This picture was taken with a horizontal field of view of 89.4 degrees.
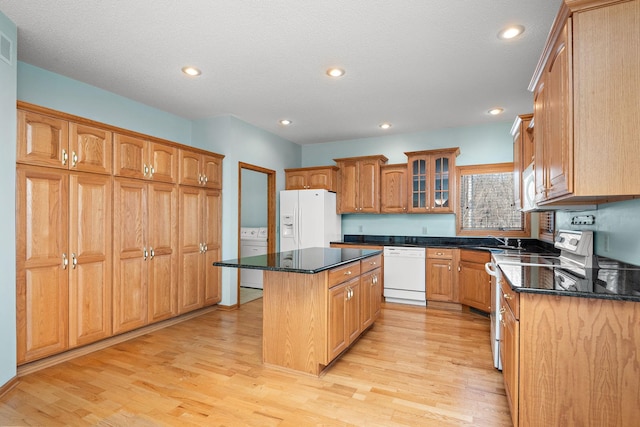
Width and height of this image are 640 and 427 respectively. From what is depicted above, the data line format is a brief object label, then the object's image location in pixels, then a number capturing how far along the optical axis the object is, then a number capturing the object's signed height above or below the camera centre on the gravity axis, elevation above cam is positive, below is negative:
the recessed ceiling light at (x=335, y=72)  3.06 +1.38
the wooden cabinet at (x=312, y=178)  5.52 +0.63
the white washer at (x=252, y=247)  5.61 -0.58
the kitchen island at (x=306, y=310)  2.53 -0.78
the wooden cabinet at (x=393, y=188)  5.16 +0.42
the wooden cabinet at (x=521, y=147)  2.95 +0.65
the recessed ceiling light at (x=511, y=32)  2.38 +1.37
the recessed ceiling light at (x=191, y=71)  3.05 +1.38
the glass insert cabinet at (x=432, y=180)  4.83 +0.52
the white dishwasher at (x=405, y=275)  4.67 -0.89
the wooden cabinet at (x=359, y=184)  5.29 +0.51
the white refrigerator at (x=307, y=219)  5.16 -0.07
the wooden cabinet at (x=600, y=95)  1.51 +0.57
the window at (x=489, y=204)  4.65 +0.15
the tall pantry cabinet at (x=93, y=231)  2.57 -0.16
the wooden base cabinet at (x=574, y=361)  1.48 -0.71
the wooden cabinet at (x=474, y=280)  4.07 -0.86
